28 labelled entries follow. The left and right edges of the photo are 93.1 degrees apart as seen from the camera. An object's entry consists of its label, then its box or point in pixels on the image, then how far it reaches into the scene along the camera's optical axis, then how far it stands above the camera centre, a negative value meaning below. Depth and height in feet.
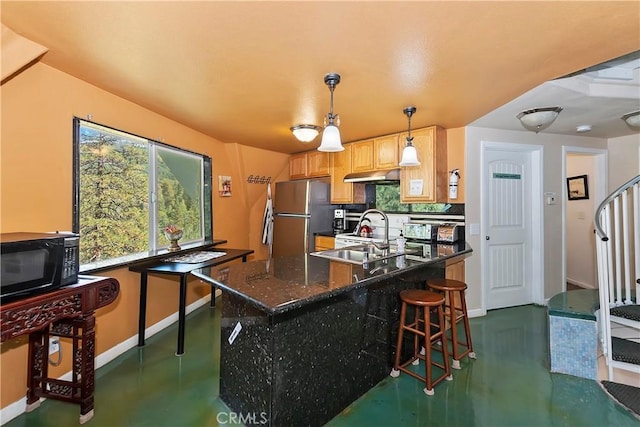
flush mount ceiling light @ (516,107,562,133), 9.42 +3.10
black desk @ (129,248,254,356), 8.68 -1.58
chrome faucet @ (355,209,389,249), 8.81 -0.90
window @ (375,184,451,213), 12.68 +0.52
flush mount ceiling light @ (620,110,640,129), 10.11 +3.22
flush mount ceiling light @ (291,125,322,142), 10.41 +2.87
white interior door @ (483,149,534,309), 12.24 -0.55
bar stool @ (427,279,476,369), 8.13 -2.66
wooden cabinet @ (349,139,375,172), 13.61 +2.77
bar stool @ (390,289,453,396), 7.13 -2.90
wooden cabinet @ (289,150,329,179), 15.67 +2.80
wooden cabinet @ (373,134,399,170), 12.72 +2.74
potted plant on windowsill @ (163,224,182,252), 10.94 -0.64
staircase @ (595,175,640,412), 7.65 -2.58
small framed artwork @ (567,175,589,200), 15.12 +1.37
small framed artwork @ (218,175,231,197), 14.26 +1.51
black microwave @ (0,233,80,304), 4.96 -0.79
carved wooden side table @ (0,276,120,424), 5.80 -2.51
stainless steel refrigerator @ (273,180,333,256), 14.96 +0.09
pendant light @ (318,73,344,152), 7.13 +1.97
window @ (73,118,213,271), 8.14 +0.78
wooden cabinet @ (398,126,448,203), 11.55 +1.78
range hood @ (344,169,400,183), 12.71 +1.71
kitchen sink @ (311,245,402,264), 7.97 -1.10
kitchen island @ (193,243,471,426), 5.34 -2.43
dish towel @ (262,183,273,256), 16.46 -0.50
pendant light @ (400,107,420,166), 8.82 +1.71
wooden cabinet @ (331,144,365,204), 14.51 +1.57
